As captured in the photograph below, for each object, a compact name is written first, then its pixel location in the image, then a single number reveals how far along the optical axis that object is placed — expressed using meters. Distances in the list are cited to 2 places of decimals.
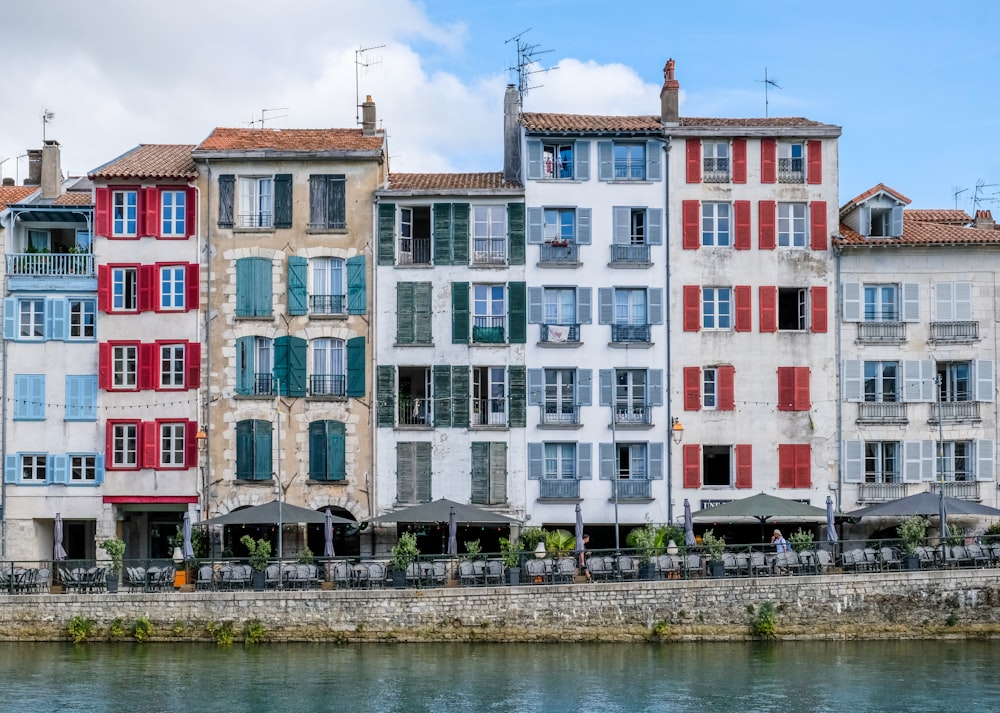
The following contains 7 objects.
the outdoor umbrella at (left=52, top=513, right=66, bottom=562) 41.66
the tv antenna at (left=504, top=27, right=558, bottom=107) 50.44
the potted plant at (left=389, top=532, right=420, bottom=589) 39.16
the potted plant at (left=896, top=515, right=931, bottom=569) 39.88
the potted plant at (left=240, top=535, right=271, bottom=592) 39.19
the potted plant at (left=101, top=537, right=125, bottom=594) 39.47
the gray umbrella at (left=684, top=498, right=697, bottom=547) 41.96
